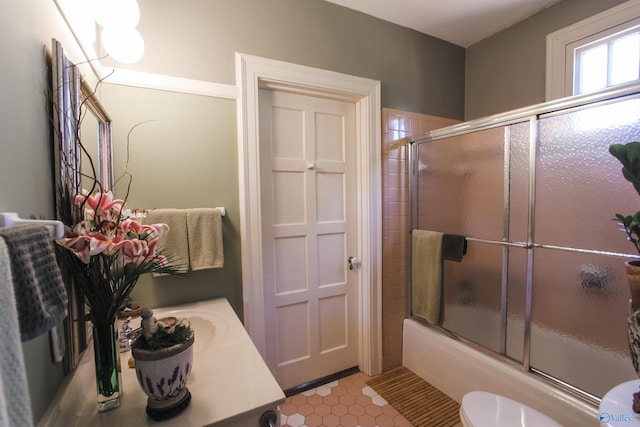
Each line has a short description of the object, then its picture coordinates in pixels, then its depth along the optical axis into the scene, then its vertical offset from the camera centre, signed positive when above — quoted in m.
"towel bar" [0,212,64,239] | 0.50 -0.04
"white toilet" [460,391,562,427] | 1.14 -0.89
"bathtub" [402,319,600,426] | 1.32 -1.00
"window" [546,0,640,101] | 1.63 +0.88
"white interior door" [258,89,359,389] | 1.83 -0.23
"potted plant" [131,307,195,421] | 0.69 -0.40
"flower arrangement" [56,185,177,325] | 0.68 -0.13
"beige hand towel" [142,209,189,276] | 1.40 -0.18
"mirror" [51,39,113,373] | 0.78 +0.18
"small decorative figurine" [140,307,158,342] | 0.73 -0.32
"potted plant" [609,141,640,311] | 0.79 +0.04
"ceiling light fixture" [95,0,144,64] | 1.09 +0.69
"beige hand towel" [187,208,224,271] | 1.46 -0.19
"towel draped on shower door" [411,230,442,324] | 1.95 -0.53
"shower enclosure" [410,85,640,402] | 1.36 -0.21
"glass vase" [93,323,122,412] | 0.73 -0.42
